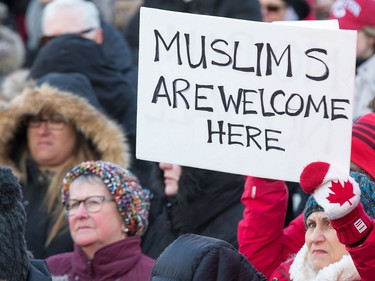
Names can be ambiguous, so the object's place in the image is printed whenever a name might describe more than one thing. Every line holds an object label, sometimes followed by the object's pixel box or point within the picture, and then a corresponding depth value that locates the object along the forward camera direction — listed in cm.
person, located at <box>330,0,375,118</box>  1320
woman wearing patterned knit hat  1073
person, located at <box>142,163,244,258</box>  1118
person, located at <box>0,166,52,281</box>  797
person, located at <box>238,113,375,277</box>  894
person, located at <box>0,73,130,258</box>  1258
